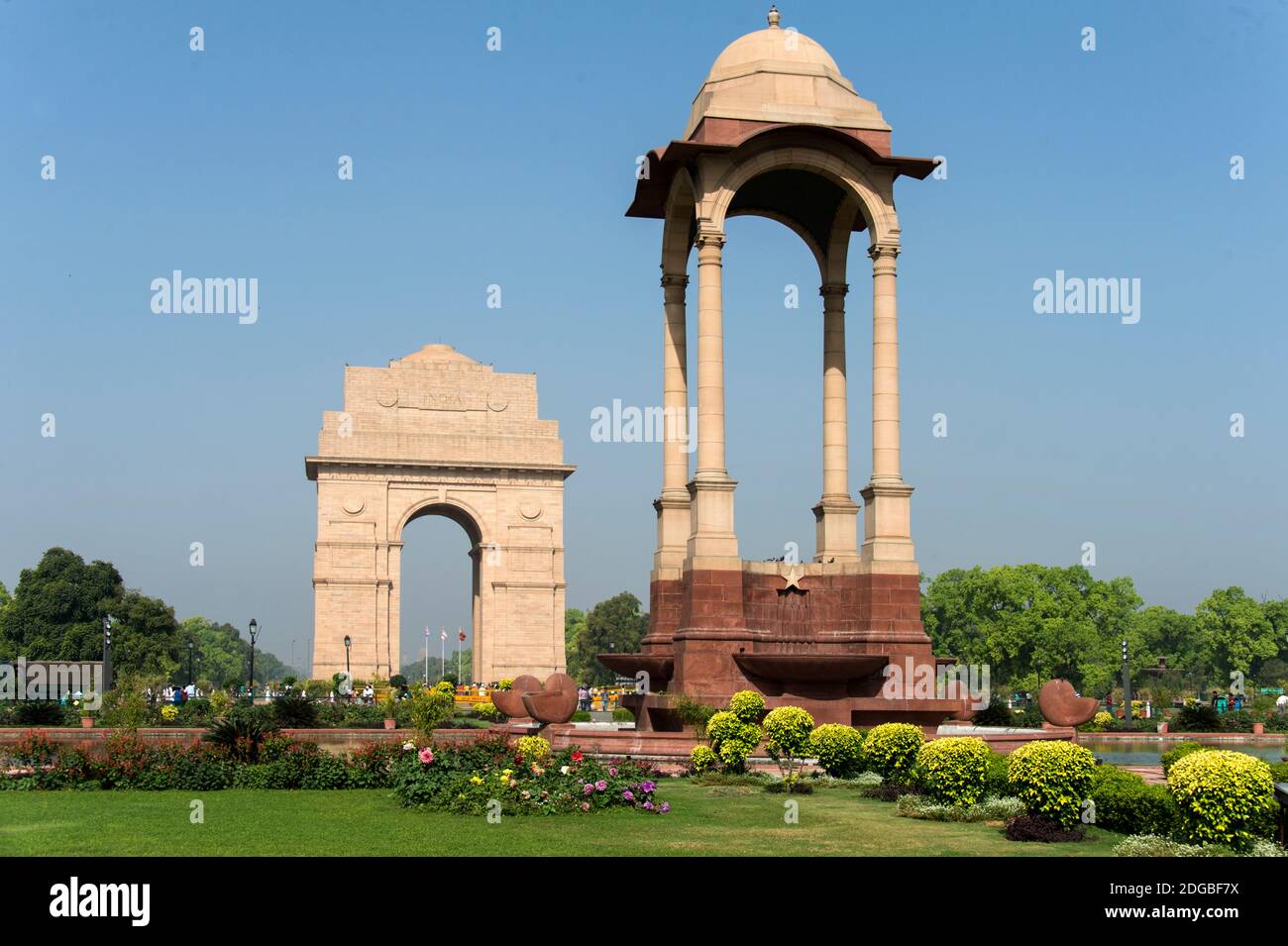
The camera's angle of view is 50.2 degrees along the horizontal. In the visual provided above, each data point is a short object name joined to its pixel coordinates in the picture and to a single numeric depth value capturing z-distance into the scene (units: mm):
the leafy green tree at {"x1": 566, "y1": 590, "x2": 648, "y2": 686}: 112875
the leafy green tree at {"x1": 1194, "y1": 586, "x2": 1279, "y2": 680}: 97750
